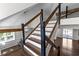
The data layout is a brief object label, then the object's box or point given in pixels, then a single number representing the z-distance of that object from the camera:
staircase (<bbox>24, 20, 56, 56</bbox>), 1.90
